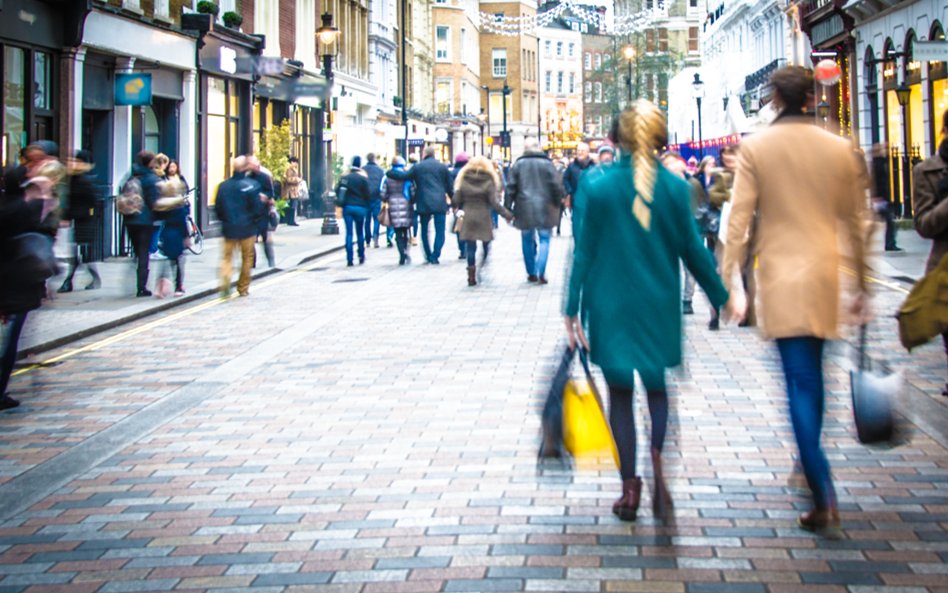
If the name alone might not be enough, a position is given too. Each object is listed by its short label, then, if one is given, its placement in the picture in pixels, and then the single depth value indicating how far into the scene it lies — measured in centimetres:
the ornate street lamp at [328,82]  2966
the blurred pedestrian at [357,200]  2297
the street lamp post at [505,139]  7783
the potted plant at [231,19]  3133
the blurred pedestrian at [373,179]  2498
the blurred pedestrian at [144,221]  1689
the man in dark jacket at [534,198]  1745
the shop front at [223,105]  3002
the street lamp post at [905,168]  2641
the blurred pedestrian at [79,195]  1557
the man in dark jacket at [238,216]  1714
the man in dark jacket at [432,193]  2211
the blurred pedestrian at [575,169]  2530
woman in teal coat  559
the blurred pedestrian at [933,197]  804
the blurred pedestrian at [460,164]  1952
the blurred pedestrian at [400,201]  2270
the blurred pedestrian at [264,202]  1769
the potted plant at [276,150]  3219
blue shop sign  2395
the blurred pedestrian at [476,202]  1806
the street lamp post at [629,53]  6629
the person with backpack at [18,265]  903
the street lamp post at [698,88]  4097
